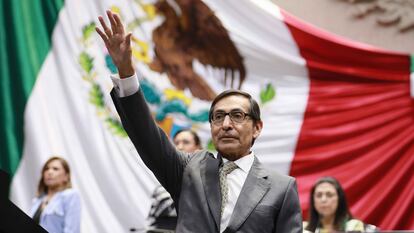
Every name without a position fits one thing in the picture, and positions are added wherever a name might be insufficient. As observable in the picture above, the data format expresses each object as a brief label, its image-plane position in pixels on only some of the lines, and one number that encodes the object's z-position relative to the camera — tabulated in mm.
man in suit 4846
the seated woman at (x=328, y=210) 9541
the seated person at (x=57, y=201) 9693
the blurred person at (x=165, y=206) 8494
